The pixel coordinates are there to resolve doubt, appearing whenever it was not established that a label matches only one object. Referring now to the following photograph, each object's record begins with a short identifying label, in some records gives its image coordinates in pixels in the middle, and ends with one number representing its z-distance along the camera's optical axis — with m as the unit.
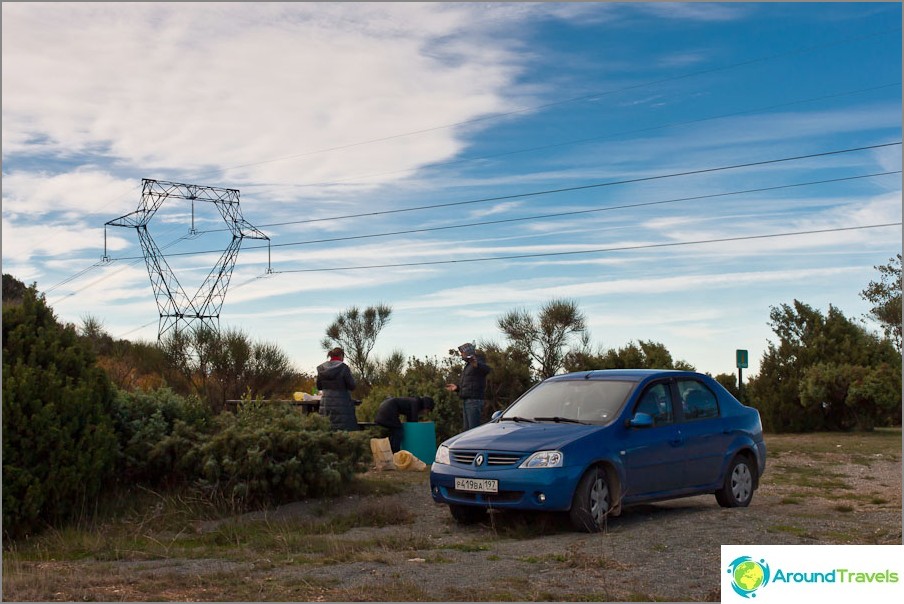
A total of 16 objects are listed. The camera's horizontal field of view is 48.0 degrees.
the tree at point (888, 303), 48.22
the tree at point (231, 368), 28.52
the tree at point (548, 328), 34.44
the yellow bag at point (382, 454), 16.14
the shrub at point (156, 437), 12.16
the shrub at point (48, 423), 10.77
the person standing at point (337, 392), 15.88
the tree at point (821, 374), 29.86
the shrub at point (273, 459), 11.77
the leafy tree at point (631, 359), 29.77
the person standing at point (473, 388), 17.20
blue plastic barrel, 17.02
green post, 31.31
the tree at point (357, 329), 48.28
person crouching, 16.86
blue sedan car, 9.88
